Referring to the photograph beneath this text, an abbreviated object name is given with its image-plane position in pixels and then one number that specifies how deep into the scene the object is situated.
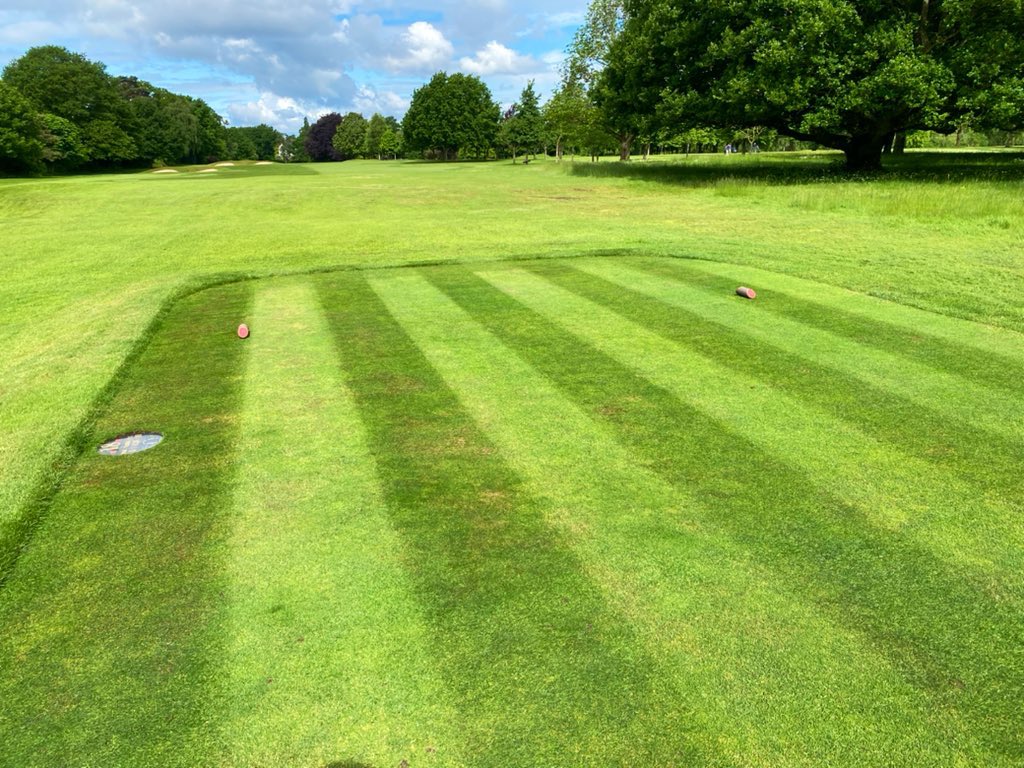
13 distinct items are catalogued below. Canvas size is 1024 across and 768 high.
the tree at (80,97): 80.00
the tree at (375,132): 135.12
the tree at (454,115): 95.12
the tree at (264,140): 174.00
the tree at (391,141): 124.88
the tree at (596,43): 54.91
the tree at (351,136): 140.50
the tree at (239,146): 147.88
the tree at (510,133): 89.81
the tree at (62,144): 70.81
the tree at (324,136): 153.25
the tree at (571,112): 61.20
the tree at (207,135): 121.06
